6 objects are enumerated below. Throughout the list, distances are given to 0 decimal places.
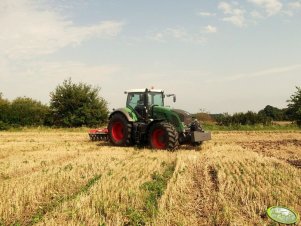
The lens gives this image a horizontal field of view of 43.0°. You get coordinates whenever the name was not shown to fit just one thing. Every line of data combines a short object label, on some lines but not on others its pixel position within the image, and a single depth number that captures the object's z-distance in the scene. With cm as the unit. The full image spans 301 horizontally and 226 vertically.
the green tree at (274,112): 3799
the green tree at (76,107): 2842
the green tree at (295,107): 1911
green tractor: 1277
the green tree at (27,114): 2916
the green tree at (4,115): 2809
